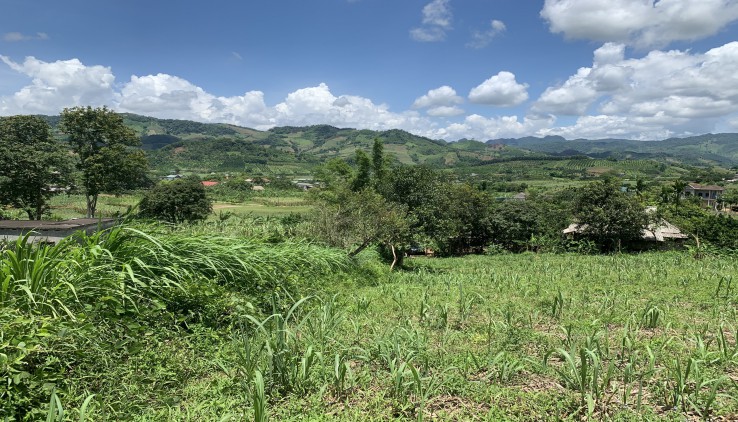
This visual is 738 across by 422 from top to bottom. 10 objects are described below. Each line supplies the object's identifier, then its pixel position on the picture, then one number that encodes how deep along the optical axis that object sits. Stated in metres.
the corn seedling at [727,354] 3.04
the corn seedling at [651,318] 4.17
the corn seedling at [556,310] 4.63
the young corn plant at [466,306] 4.62
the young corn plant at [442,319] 4.32
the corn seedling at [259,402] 2.15
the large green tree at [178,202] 32.84
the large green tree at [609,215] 24.92
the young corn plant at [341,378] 2.74
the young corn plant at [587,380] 2.55
